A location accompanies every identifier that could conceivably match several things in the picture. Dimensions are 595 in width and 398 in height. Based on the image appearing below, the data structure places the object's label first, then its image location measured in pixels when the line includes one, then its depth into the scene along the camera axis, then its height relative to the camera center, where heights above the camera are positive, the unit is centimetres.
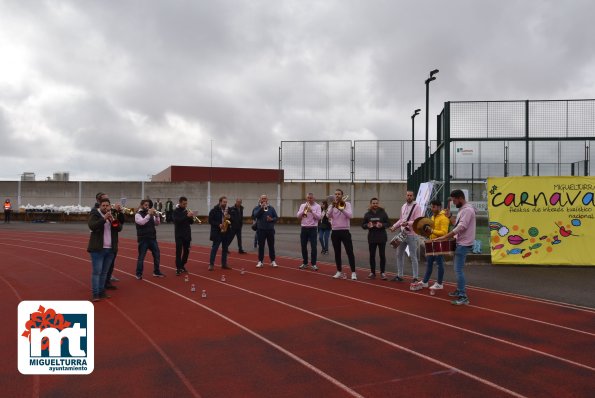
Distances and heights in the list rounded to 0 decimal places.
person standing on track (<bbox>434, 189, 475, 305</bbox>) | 750 -40
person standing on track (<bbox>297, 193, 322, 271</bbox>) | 1154 -38
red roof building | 5144 +375
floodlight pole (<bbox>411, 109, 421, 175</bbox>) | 2536 +453
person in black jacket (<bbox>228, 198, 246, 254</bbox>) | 1311 -32
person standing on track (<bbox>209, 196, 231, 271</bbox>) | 1149 -49
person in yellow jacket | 845 -35
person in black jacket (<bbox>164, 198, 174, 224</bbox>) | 2862 -24
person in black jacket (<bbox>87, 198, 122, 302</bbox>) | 777 -57
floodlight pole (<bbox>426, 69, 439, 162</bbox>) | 1508 +384
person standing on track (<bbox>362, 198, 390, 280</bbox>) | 976 -39
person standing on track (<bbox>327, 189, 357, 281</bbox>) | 1002 -29
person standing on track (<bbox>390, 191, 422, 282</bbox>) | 930 -35
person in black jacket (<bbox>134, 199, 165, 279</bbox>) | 1007 -50
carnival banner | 1167 -23
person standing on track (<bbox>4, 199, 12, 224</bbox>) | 2973 -26
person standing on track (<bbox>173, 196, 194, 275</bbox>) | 1080 -53
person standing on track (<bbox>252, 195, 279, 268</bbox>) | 1175 -39
